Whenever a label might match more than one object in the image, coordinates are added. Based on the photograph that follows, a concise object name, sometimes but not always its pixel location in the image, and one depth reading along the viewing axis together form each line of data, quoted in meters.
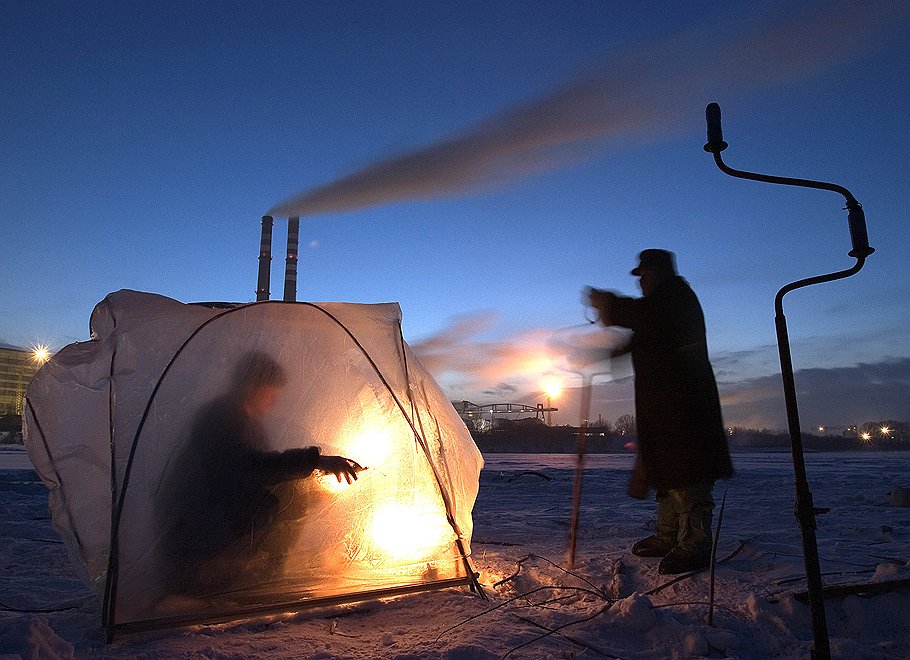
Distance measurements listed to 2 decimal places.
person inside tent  2.97
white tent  2.89
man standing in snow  3.27
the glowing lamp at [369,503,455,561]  3.45
